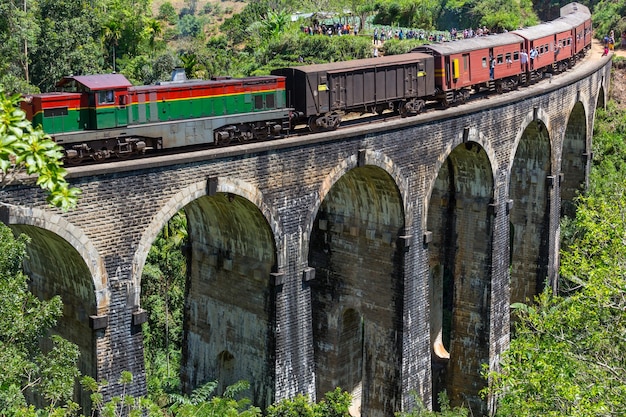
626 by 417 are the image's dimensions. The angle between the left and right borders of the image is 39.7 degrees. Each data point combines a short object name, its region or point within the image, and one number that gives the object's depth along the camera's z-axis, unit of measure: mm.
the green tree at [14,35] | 46969
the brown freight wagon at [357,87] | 29094
